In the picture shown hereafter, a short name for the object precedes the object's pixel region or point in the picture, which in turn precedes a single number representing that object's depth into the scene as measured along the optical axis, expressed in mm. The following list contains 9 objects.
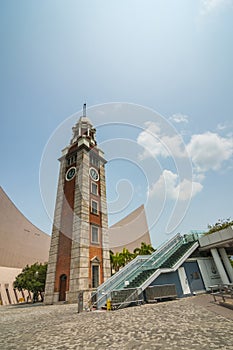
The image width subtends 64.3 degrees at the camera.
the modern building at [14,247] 39906
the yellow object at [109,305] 9629
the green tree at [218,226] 17100
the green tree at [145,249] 35719
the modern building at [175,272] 10750
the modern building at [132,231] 59125
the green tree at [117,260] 35938
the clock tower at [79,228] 17094
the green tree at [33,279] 24953
